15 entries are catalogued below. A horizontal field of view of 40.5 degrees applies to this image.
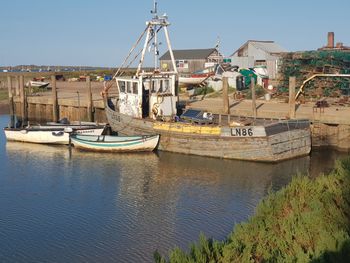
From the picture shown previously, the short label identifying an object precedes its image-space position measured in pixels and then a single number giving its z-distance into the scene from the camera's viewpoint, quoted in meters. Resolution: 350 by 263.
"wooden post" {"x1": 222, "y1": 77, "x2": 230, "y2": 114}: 30.91
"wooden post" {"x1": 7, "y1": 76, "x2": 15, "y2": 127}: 41.06
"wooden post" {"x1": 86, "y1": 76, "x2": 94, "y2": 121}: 36.24
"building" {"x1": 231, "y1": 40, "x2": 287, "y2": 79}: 55.94
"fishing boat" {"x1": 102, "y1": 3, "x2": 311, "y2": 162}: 23.89
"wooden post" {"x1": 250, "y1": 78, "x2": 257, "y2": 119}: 29.02
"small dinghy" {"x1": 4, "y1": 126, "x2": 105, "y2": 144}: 29.91
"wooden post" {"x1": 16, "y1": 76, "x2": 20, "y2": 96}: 45.98
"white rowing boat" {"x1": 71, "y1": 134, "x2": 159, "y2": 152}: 26.59
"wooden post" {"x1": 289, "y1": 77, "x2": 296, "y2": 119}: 27.14
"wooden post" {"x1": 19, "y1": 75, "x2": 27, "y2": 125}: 42.06
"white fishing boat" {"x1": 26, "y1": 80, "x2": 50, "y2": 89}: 58.19
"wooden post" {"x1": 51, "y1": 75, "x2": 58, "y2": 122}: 38.56
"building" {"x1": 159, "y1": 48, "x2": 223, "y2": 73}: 63.06
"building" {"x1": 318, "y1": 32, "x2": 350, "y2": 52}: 43.25
